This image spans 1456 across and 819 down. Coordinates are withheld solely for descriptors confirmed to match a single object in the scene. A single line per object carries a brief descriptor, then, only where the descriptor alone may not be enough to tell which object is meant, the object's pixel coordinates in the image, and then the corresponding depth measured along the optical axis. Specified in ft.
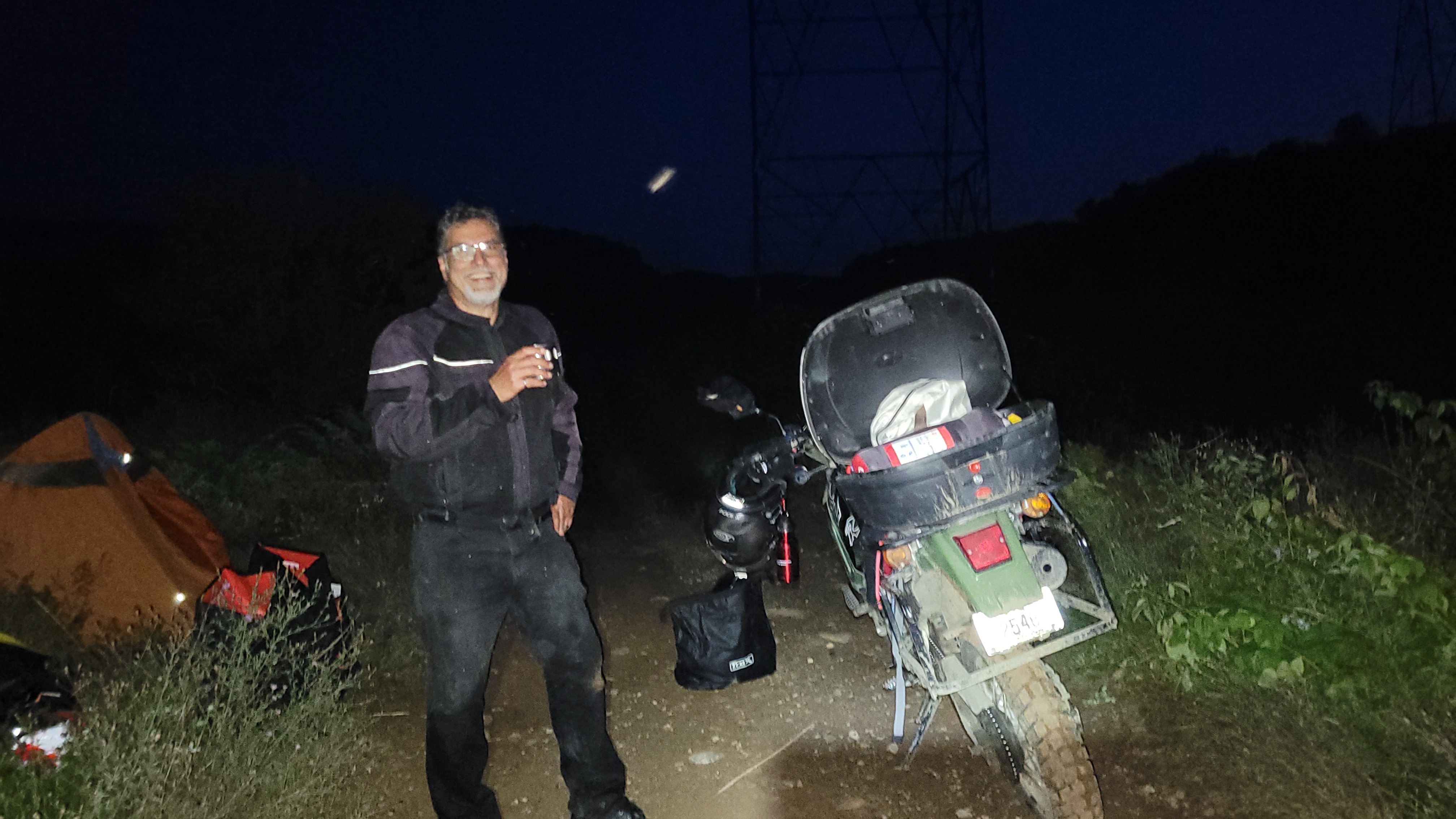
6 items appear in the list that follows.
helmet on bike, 11.67
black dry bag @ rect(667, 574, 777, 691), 12.88
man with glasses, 8.79
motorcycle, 8.34
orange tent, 14.80
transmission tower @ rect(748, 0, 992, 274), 53.01
